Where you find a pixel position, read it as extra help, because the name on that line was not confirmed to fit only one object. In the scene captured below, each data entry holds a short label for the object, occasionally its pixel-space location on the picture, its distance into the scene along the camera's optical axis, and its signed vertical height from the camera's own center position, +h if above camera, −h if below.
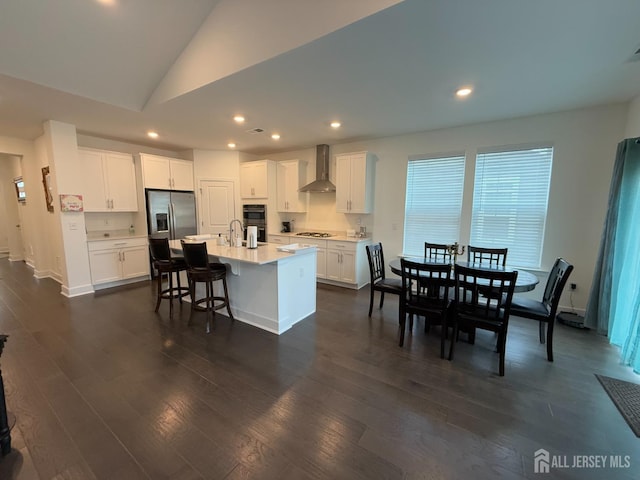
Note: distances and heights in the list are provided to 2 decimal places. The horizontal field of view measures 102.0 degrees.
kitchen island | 3.01 -0.93
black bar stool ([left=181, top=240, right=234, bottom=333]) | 3.02 -0.76
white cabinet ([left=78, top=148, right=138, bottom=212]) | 4.59 +0.50
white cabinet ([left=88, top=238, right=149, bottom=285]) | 4.57 -0.94
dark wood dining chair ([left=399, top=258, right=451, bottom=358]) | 2.56 -0.90
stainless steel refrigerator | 5.08 -0.10
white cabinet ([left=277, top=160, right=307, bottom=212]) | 5.64 +0.55
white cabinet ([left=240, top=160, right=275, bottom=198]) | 5.67 +0.71
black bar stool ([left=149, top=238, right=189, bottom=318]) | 3.59 -0.74
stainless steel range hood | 5.26 +0.79
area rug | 1.83 -1.44
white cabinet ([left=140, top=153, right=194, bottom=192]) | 5.04 +0.74
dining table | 2.46 -0.68
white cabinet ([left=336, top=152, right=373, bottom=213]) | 4.76 +0.53
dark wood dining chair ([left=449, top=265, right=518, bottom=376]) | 2.27 -0.91
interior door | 5.85 +0.09
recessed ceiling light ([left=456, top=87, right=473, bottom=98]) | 2.85 +1.33
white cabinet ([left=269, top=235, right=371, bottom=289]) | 4.75 -0.98
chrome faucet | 3.68 -0.41
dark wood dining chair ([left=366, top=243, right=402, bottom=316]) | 3.36 -0.94
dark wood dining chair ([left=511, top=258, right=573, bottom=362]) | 2.40 -0.96
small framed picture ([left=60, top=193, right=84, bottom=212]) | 4.14 +0.08
